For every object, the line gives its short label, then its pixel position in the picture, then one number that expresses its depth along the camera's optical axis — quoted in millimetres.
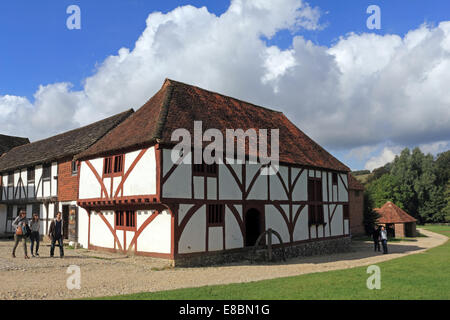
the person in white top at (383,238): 20200
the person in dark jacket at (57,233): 14758
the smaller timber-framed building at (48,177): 20422
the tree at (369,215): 34438
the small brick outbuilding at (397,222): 35906
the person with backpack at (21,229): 14295
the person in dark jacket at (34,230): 14883
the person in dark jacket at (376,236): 22042
